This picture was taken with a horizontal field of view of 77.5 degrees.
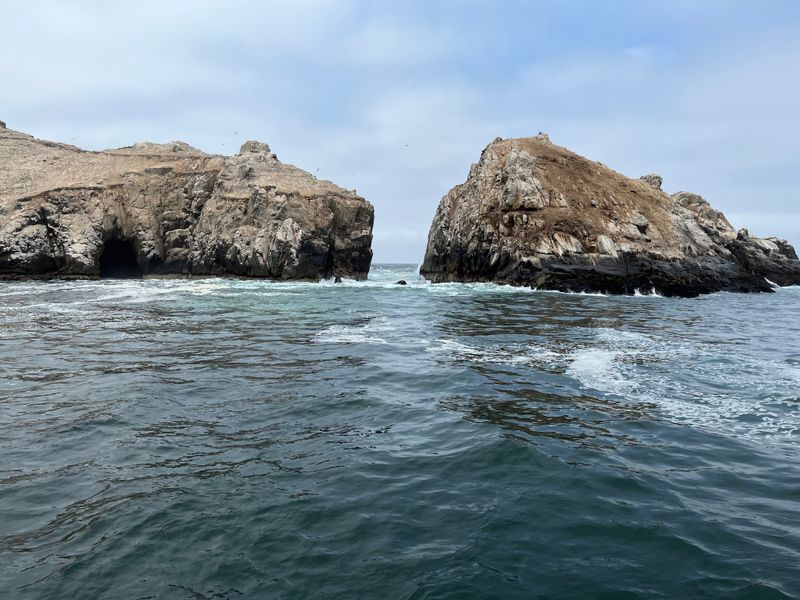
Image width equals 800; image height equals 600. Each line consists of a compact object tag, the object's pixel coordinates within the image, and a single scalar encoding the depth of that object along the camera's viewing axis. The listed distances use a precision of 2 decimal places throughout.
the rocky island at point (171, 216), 53.50
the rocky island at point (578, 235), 47.62
